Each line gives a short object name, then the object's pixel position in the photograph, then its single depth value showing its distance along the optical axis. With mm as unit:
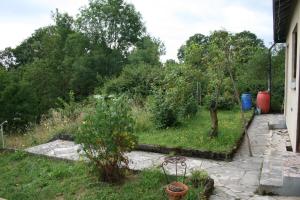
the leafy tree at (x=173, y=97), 8414
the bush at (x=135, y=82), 16609
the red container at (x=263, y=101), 13188
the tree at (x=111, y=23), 34875
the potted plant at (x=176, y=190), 4098
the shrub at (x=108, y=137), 5168
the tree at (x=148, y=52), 29794
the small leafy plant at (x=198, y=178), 5051
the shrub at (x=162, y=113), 9461
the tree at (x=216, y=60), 7395
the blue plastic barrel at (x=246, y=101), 13781
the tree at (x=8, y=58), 36319
